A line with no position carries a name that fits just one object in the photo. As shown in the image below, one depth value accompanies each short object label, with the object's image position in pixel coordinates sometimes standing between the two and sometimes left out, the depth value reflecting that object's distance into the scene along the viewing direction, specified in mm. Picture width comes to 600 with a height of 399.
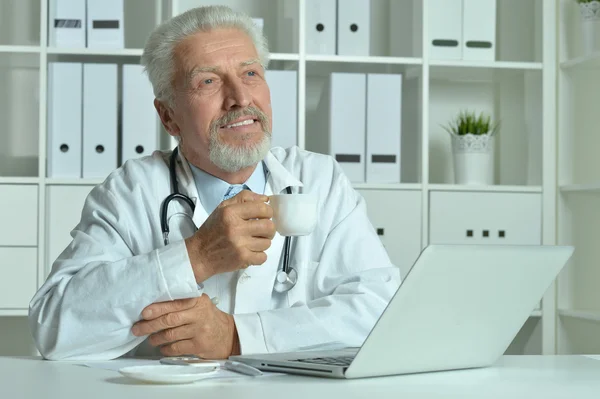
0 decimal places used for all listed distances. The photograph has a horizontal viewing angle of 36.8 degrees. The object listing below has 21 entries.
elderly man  1460
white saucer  1070
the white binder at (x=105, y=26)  3012
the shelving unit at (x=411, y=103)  3006
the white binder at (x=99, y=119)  2969
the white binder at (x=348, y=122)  3080
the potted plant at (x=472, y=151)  3221
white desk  1028
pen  1165
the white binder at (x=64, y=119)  2971
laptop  1086
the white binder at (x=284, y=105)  3062
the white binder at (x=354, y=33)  3123
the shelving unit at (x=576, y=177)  3250
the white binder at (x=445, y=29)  3197
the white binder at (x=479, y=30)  3211
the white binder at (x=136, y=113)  2986
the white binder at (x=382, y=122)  3098
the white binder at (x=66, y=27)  3008
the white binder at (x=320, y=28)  3109
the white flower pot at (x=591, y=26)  3148
